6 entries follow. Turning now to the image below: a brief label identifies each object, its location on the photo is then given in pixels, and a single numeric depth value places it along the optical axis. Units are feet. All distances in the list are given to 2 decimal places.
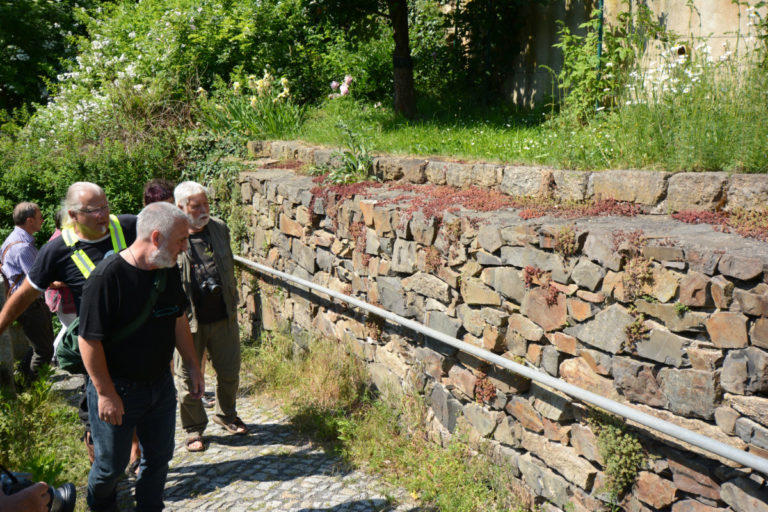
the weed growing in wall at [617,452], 10.28
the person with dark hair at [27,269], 18.15
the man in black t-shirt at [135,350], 10.31
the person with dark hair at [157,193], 16.21
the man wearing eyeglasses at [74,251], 12.30
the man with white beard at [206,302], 15.47
